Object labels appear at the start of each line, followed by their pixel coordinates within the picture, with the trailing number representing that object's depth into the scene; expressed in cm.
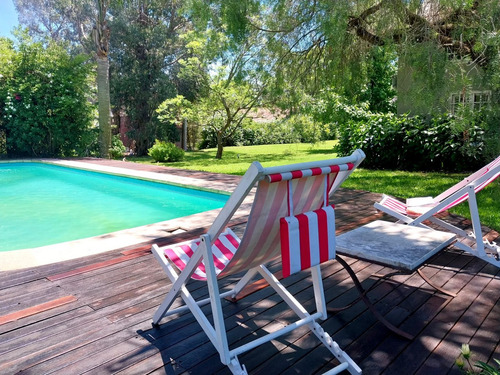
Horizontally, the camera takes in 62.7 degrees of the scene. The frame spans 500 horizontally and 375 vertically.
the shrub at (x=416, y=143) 876
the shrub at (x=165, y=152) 1510
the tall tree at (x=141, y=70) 1977
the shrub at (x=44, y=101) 1430
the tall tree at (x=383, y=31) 607
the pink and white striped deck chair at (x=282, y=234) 186
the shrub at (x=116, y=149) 1618
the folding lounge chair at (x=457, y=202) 319
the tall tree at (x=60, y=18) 2644
